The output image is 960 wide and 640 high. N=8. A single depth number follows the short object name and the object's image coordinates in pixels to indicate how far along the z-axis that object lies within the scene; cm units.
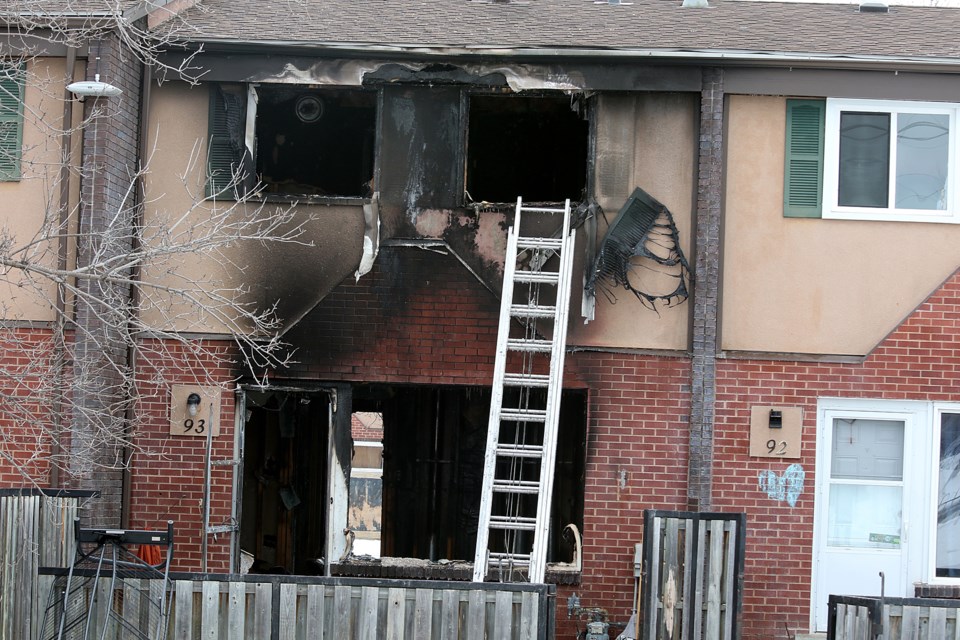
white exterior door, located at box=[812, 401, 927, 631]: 2116
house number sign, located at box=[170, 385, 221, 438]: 2177
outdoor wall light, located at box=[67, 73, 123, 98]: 1970
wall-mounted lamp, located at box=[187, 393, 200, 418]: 2177
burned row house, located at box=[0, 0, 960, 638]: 2108
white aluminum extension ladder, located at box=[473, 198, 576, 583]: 1767
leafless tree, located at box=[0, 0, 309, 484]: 2022
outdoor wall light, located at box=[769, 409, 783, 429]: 2119
